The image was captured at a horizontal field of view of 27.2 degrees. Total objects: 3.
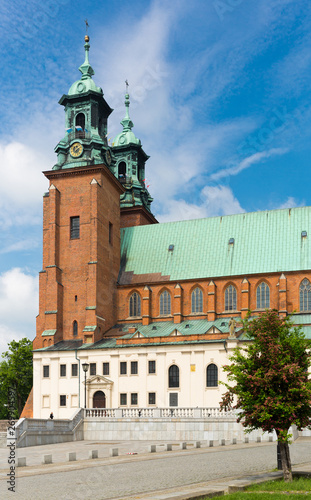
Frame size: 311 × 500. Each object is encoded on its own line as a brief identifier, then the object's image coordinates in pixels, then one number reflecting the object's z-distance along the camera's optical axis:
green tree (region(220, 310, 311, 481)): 21.17
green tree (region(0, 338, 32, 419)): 87.25
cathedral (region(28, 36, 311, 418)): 64.81
